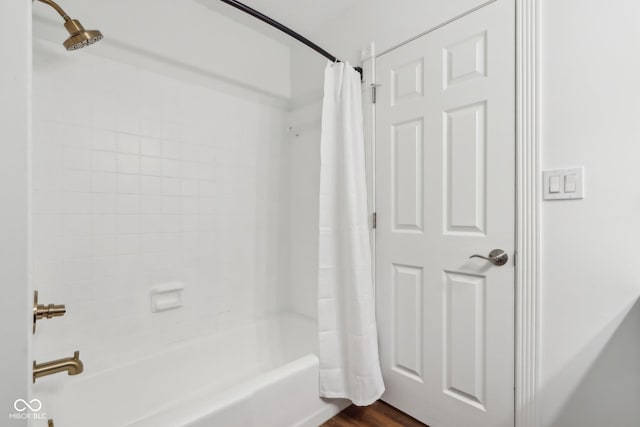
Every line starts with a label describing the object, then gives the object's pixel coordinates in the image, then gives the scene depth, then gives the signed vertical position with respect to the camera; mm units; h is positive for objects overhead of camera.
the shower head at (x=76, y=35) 1075 +693
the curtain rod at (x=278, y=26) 1237 +904
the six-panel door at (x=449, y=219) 1168 -26
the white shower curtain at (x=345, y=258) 1440 -236
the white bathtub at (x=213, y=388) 1122 -865
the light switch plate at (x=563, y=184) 1000 +110
